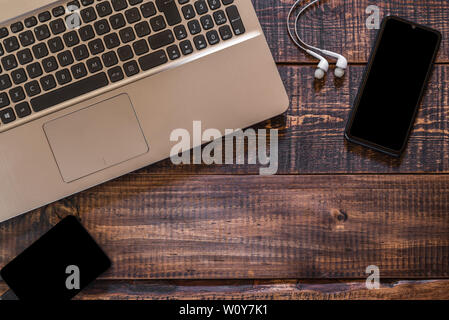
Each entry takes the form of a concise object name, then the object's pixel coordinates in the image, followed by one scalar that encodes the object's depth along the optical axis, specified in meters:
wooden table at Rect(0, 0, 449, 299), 0.63
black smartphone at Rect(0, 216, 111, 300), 0.62
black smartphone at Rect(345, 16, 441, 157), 0.62
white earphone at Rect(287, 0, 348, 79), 0.63
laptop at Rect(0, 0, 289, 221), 0.57
